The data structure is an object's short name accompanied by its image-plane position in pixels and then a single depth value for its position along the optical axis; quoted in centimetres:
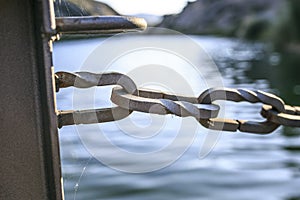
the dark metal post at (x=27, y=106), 72
